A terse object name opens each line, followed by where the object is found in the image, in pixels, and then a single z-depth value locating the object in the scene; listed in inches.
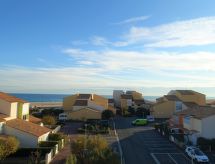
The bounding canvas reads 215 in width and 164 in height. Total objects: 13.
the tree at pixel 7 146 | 691.6
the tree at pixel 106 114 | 1496.3
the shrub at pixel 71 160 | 476.0
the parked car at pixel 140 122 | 1350.8
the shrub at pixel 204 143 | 867.3
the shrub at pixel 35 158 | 664.3
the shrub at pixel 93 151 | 510.5
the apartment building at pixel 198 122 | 920.4
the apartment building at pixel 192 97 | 1753.3
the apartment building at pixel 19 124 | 815.3
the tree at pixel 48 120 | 1172.4
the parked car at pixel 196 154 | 724.9
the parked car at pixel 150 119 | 1456.7
